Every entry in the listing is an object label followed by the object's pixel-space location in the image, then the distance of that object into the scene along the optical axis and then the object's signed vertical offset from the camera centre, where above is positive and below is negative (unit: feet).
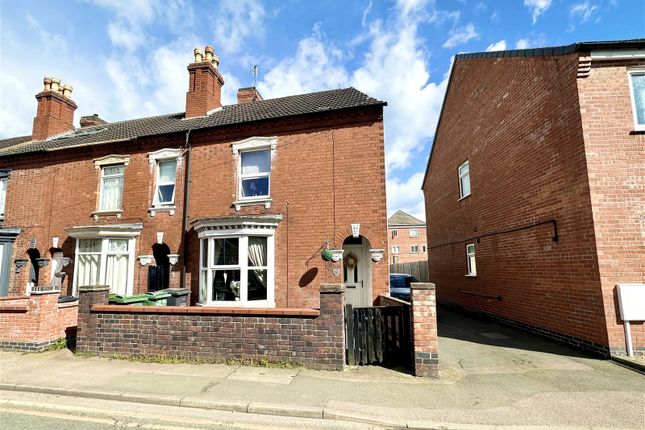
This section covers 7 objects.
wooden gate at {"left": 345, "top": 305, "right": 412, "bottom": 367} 19.99 -4.54
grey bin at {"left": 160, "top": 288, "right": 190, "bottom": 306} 29.19 -2.88
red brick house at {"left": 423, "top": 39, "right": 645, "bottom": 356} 22.15 +5.65
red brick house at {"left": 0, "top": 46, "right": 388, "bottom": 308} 30.55 +6.59
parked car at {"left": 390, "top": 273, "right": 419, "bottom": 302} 42.99 -3.14
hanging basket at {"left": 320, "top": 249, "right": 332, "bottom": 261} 29.32 +0.65
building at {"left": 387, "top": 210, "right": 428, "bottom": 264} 145.48 +8.62
